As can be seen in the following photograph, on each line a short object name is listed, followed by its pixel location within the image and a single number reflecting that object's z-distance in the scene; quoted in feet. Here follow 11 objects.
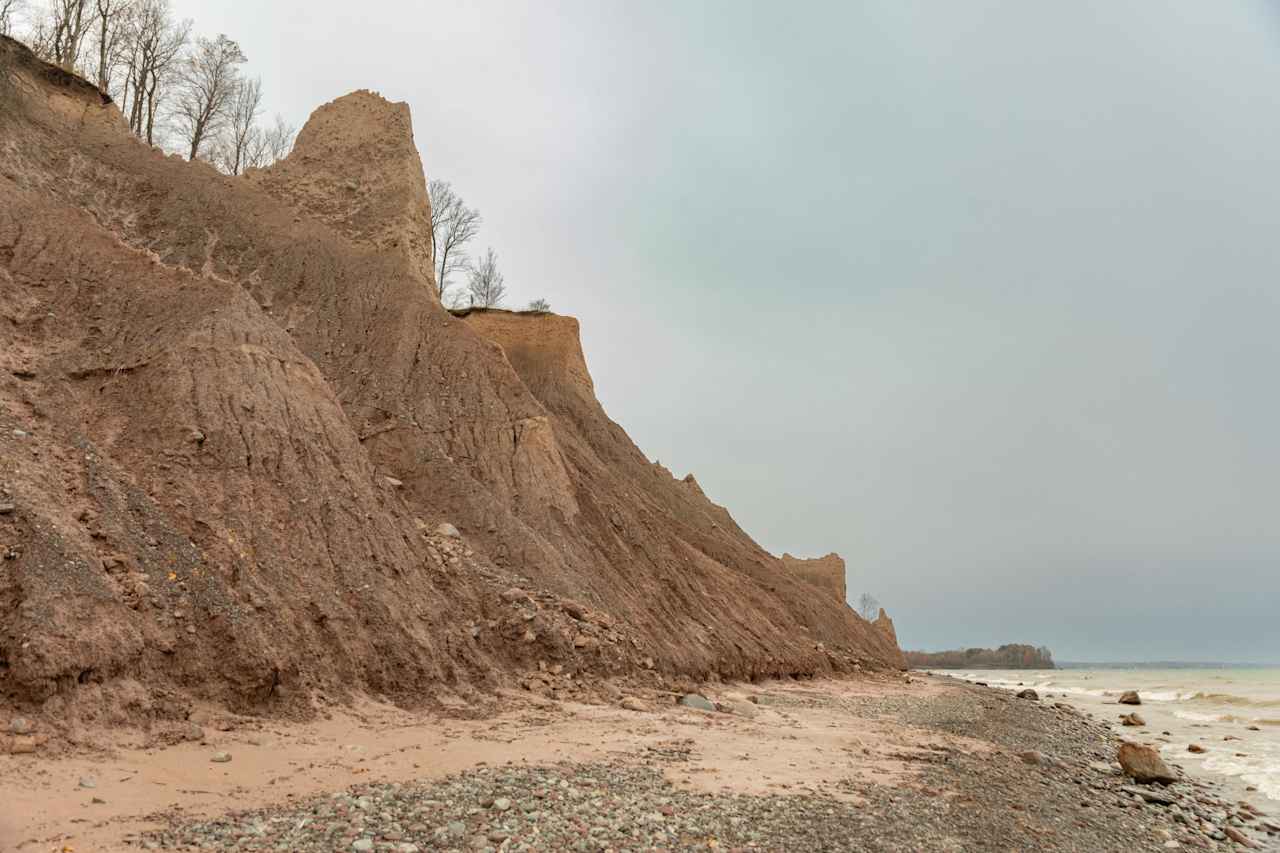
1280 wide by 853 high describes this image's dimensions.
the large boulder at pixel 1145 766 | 40.91
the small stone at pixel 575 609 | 50.49
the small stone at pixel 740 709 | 47.13
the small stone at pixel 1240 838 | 32.19
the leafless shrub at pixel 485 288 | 147.64
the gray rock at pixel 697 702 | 46.68
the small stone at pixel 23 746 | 22.40
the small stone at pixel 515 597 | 47.03
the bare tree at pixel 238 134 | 120.47
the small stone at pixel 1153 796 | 36.42
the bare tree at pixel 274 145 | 128.77
